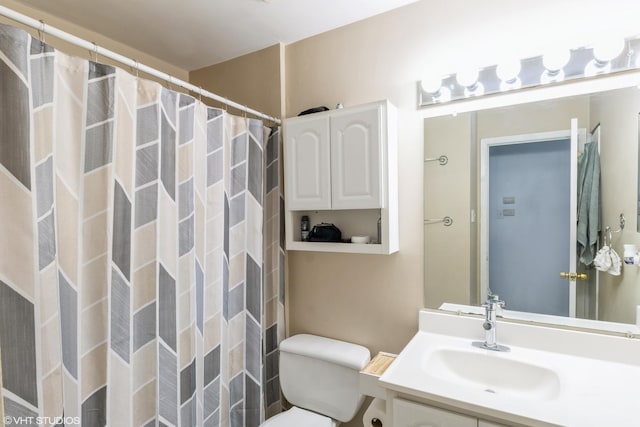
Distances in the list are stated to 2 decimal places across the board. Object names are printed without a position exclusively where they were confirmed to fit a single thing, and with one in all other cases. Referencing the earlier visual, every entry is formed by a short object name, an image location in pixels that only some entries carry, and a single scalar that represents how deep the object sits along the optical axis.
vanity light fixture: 1.20
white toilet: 1.55
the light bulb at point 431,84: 1.50
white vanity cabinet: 0.97
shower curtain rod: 0.90
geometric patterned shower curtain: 0.90
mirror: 1.20
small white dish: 1.59
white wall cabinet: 1.48
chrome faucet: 1.32
